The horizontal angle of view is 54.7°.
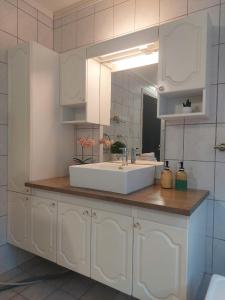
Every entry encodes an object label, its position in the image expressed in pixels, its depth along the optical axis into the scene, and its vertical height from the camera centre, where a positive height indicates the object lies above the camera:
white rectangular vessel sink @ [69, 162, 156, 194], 1.39 -0.26
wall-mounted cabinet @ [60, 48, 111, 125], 1.89 +0.47
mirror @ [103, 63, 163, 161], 1.79 +0.25
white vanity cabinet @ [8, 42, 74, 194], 1.80 +0.22
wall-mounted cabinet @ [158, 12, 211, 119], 1.37 +0.53
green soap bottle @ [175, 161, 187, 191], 1.54 -0.28
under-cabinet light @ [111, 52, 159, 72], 1.78 +0.68
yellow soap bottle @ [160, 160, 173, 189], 1.57 -0.28
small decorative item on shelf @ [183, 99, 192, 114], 1.49 +0.24
